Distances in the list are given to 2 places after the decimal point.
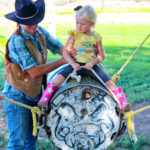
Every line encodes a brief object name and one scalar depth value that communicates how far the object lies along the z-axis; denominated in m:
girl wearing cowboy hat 2.80
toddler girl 2.86
